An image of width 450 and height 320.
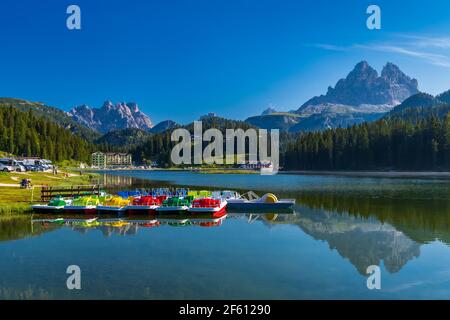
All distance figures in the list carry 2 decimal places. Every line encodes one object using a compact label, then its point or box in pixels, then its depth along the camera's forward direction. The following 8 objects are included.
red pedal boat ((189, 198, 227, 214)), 55.31
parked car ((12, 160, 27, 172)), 109.42
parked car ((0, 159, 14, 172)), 102.53
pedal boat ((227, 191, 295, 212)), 62.56
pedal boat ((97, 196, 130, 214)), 55.97
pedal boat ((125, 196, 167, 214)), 56.31
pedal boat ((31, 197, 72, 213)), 55.29
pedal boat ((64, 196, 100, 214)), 56.34
